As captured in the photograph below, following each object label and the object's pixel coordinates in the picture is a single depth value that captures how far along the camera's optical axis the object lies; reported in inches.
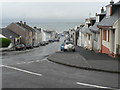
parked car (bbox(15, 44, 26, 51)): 1812.0
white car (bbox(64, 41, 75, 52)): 1181.2
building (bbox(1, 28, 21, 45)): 2565.5
